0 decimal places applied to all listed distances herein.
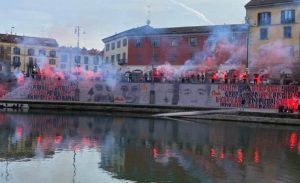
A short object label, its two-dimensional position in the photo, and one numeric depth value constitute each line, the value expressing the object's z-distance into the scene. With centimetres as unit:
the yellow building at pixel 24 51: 11006
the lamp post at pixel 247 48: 6369
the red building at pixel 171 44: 6706
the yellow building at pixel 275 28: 6419
